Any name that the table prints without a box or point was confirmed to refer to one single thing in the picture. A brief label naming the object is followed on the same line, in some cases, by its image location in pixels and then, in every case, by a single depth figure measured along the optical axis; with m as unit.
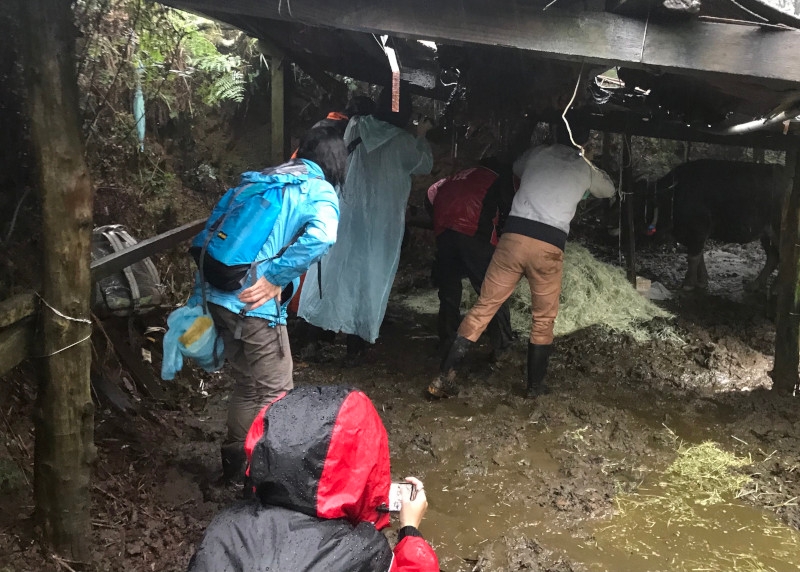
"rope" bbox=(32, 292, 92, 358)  2.03
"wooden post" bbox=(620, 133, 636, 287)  7.47
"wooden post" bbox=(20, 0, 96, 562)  1.94
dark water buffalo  7.59
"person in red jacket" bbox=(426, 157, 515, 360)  4.74
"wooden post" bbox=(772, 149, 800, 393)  4.35
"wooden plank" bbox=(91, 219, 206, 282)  2.54
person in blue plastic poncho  4.64
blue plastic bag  2.80
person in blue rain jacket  2.77
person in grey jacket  4.17
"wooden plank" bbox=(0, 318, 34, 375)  1.92
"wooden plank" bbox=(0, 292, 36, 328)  1.87
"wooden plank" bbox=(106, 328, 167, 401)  3.58
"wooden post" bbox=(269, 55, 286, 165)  5.20
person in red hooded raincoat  1.38
